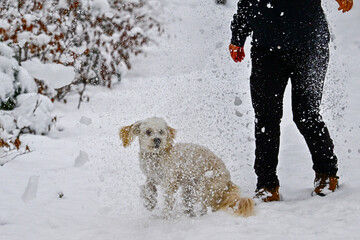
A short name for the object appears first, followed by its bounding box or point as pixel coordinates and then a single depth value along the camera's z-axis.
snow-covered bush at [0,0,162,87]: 10.68
